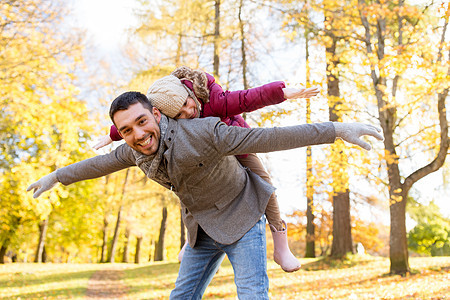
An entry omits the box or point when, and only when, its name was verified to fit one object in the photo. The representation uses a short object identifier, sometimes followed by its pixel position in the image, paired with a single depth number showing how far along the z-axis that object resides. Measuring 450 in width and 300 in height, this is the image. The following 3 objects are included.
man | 2.17
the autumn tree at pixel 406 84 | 7.21
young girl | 2.44
